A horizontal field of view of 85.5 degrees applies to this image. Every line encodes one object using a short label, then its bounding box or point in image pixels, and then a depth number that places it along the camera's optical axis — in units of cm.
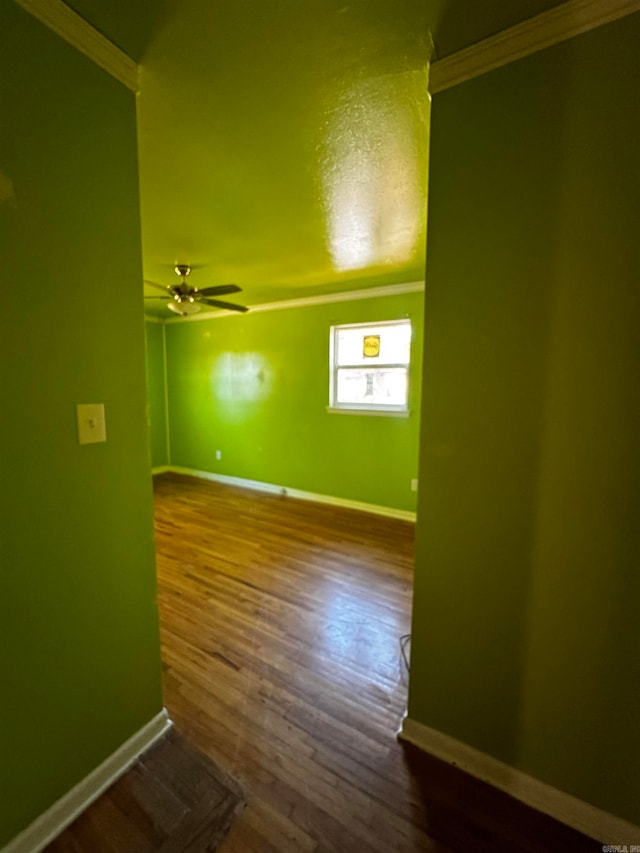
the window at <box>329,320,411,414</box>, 380
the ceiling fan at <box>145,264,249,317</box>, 272
